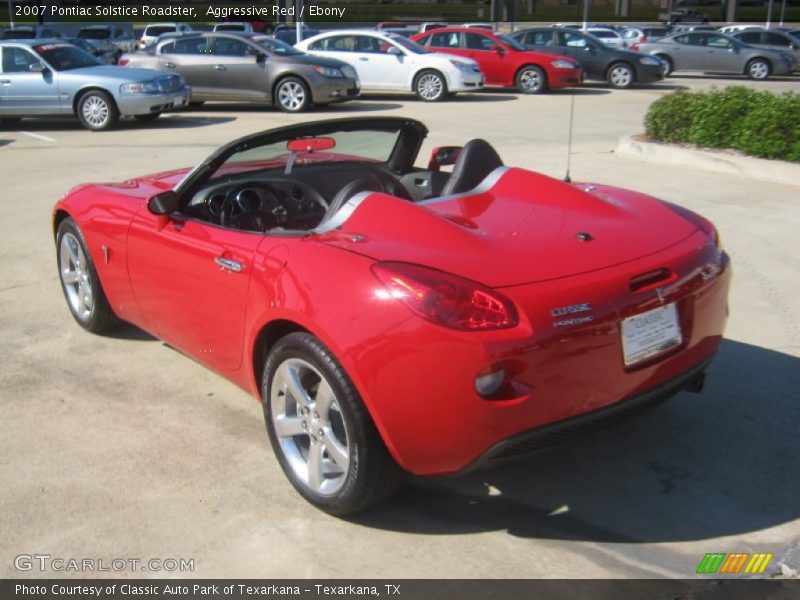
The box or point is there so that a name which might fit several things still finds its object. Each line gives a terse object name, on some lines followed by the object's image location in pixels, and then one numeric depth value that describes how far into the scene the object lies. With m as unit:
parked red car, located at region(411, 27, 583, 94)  21.23
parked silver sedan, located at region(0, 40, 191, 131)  15.36
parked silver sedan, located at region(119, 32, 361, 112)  17.61
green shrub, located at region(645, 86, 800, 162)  9.77
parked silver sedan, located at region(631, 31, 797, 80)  25.98
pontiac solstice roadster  3.10
